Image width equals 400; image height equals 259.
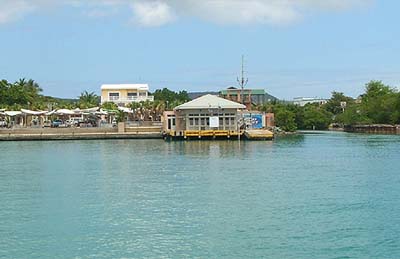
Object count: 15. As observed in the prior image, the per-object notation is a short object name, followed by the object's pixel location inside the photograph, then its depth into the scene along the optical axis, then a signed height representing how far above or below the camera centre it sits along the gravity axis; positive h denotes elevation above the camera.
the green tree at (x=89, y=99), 102.55 +4.80
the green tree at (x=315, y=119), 113.38 +0.73
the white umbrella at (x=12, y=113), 76.12 +1.87
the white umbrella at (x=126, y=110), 88.21 +2.29
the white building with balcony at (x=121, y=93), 112.12 +5.79
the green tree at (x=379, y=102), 100.62 +3.07
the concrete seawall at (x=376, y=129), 92.50 -1.03
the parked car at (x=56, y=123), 81.31 +0.69
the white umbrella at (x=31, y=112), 76.19 +1.95
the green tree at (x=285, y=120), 92.94 +0.47
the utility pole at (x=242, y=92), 89.56 +4.80
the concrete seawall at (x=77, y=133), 73.19 -0.62
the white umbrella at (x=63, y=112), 76.75 +1.88
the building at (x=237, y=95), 97.82 +4.87
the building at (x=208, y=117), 68.97 +0.92
